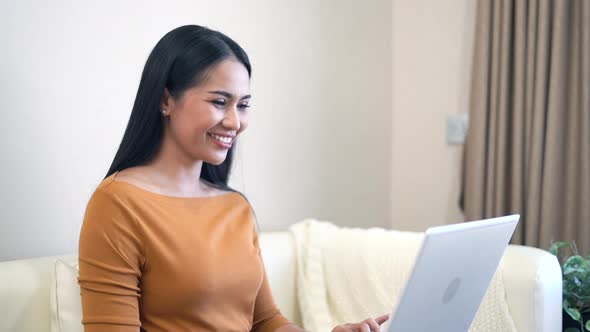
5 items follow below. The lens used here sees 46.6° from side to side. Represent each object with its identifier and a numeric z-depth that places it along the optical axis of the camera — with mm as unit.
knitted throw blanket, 2082
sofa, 1473
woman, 1301
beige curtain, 2381
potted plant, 1954
